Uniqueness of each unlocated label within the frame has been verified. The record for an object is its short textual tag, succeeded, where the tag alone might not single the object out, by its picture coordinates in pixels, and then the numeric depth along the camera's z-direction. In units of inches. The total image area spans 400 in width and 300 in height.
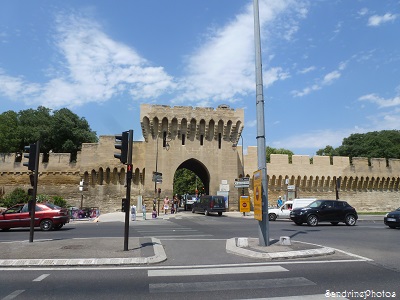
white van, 1056.8
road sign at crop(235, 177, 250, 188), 1141.3
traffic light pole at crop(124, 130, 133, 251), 365.4
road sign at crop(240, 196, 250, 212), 1057.0
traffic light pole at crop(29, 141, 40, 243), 438.9
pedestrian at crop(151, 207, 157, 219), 1132.3
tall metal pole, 399.2
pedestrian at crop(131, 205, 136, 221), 999.1
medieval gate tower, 1482.5
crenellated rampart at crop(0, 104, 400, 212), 1494.8
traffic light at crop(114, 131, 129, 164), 381.4
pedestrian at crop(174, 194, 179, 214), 1428.4
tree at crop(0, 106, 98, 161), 1934.4
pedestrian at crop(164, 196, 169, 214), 1303.9
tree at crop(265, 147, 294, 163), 3050.7
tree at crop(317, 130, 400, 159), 2496.1
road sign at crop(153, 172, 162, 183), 1181.7
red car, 663.1
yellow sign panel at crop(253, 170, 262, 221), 409.0
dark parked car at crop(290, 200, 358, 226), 778.2
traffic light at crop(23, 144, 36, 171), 445.0
